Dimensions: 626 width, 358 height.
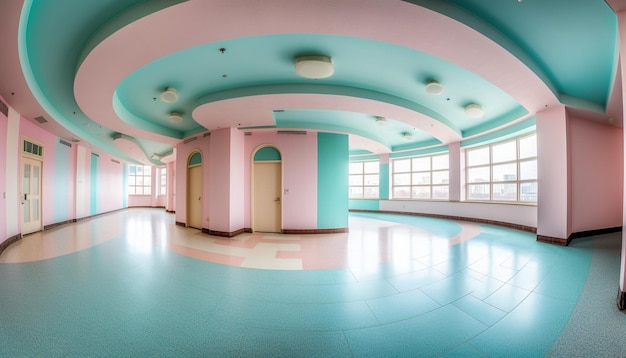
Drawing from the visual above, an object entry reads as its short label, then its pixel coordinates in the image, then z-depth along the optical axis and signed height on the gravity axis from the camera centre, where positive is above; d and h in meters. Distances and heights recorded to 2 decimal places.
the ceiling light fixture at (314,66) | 3.14 +1.58
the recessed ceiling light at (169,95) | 4.01 +1.52
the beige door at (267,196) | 6.35 -0.40
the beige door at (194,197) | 7.05 -0.47
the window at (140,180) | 13.95 +0.14
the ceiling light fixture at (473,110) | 5.04 +1.54
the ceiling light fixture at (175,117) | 5.34 +1.52
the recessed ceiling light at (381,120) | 5.97 +1.57
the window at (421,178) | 9.20 +0.11
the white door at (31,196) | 5.43 -0.31
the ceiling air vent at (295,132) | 6.32 +1.34
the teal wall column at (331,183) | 6.31 -0.05
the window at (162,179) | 14.09 +0.16
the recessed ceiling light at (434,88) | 3.84 +1.56
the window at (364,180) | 11.24 +0.04
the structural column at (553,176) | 4.50 +0.07
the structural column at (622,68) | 2.14 +1.05
